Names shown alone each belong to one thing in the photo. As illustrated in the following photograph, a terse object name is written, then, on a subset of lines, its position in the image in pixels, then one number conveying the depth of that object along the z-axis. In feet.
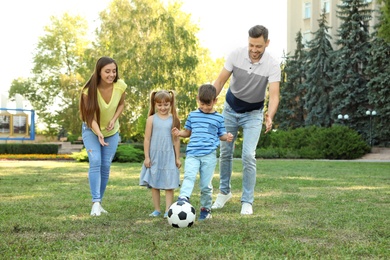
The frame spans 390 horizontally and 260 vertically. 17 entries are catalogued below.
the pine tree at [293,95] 146.20
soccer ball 18.34
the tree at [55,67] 170.60
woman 22.08
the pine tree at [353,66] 133.08
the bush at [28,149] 98.63
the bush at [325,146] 105.50
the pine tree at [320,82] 137.39
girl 21.85
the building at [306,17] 157.38
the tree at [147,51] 129.29
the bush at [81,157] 78.03
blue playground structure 111.24
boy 20.56
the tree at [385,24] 71.00
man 22.30
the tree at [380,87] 124.16
